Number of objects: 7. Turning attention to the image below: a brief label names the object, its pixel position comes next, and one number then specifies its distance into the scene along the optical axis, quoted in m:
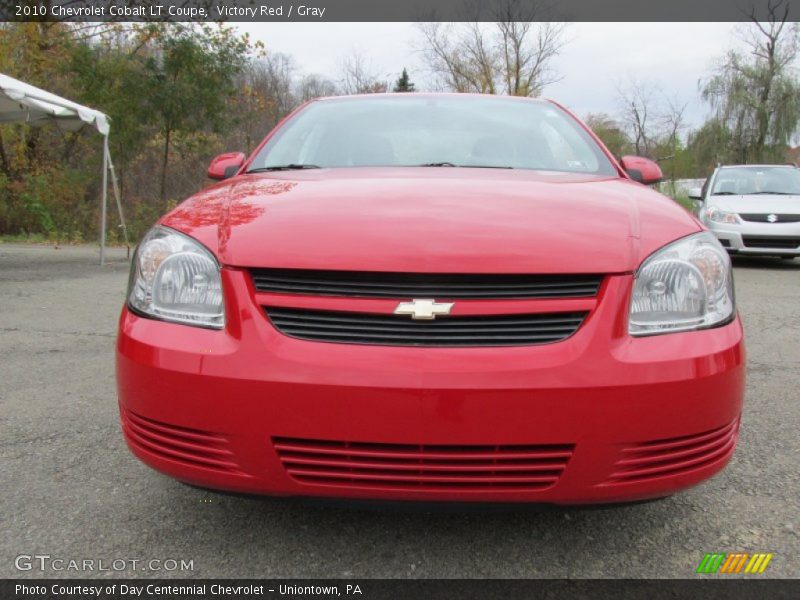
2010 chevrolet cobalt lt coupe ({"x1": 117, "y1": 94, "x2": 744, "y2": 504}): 1.46
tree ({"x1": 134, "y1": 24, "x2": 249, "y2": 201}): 13.10
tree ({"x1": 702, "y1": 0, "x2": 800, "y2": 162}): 30.66
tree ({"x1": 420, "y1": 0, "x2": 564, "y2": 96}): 34.69
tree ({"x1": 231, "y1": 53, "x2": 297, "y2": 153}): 23.32
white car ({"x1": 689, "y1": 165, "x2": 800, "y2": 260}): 8.62
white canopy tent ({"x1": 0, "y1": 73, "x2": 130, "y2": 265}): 7.34
